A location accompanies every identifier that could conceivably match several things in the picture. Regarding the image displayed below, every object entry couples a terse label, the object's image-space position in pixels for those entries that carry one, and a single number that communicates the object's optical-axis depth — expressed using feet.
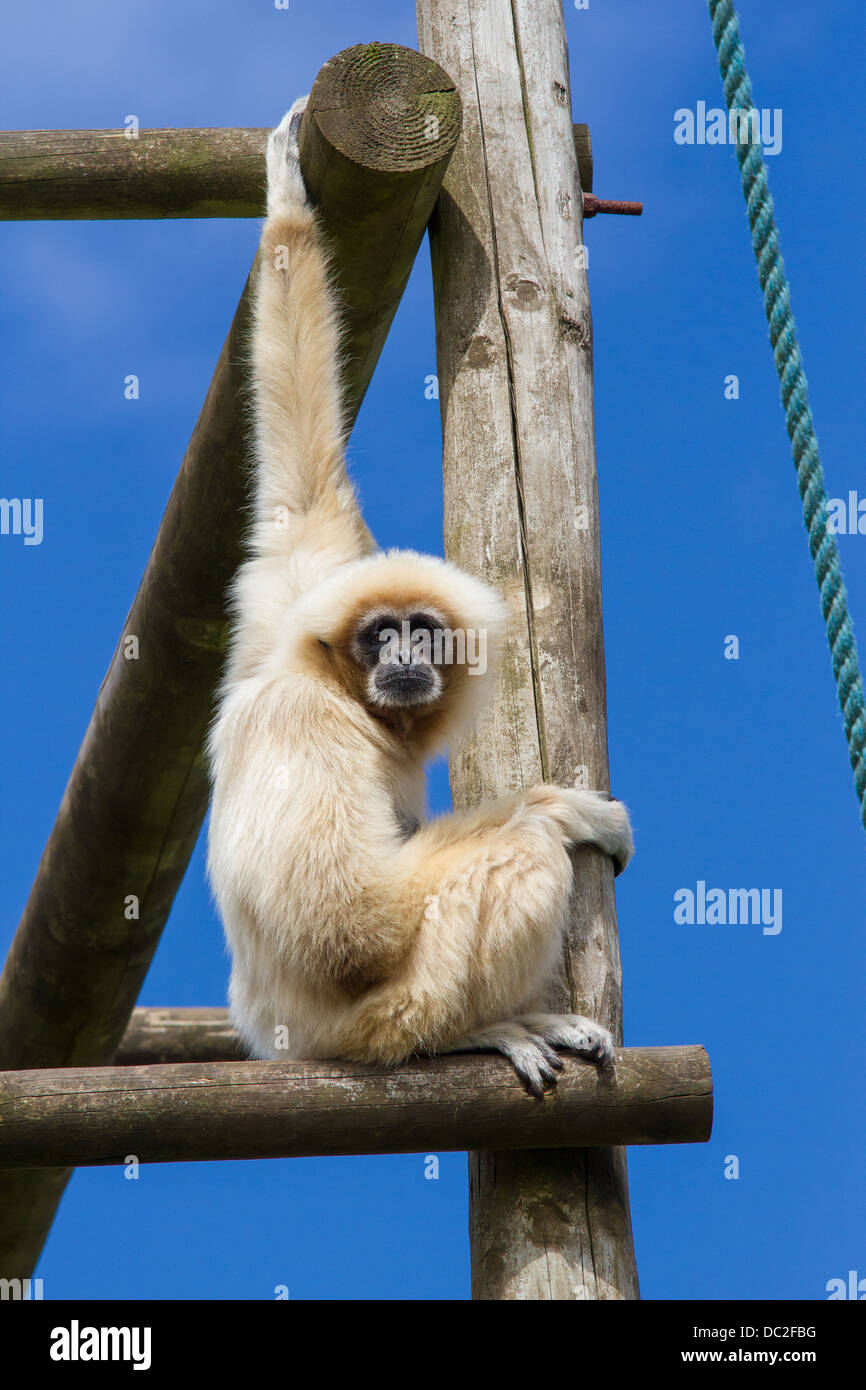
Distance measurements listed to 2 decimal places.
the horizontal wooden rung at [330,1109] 11.51
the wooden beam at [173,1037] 22.08
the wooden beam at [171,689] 14.03
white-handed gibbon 12.34
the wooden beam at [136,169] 15.99
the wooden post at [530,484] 12.47
